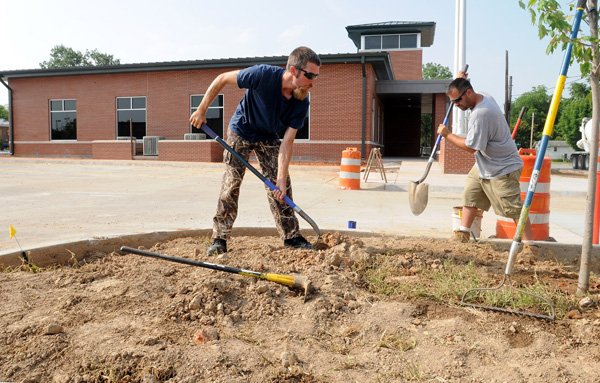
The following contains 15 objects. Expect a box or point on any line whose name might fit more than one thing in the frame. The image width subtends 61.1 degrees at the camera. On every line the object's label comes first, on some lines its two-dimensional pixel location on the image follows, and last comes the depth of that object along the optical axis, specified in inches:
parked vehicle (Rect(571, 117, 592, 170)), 1048.5
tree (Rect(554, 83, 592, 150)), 2659.9
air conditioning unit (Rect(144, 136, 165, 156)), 1008.9
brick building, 933.8
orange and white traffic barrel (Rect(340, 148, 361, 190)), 493.4
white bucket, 220.7
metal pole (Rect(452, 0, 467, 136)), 641.0
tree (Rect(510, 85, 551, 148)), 2930.6
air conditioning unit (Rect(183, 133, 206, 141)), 983.0
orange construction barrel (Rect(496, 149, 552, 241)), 218.1
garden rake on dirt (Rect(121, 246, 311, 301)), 130.3
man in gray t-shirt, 189.6
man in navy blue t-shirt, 172.9
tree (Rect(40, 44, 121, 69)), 3149.6
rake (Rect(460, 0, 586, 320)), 123.4
